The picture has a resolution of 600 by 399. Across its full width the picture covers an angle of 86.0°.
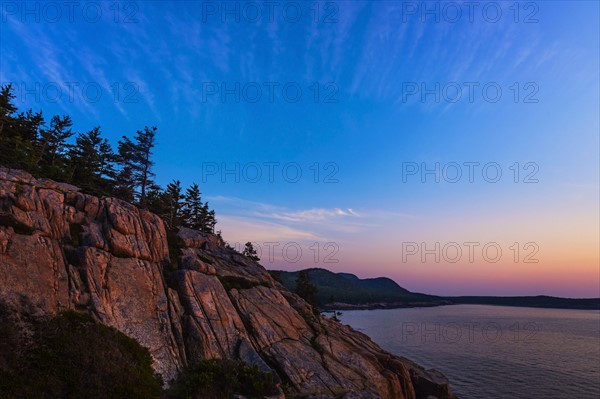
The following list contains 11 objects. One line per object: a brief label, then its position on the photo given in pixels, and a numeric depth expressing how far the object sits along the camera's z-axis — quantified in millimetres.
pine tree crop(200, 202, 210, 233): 74256
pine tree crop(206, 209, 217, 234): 77000
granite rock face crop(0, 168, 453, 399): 21266
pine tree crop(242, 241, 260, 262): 90962
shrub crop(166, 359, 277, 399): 18594
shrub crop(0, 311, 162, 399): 15141
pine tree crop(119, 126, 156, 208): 54781
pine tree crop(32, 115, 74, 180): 51344
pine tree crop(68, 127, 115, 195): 51938
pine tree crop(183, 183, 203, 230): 72875
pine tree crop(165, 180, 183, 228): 67406
